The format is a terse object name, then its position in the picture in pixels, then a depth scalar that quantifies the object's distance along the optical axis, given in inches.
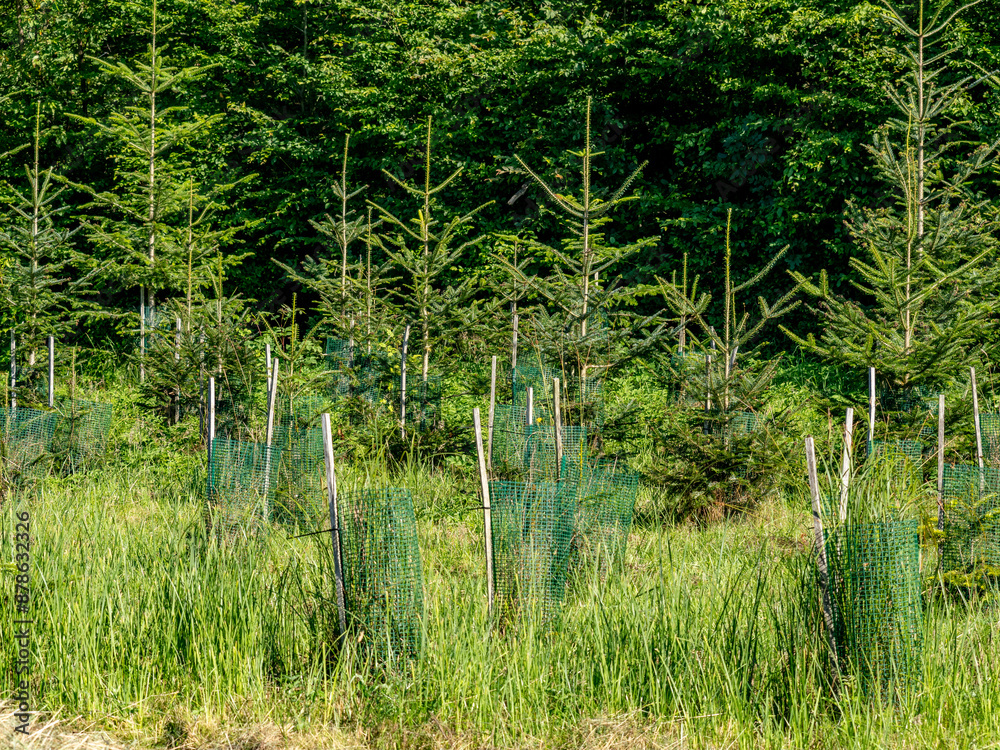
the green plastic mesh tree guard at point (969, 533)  196.1
